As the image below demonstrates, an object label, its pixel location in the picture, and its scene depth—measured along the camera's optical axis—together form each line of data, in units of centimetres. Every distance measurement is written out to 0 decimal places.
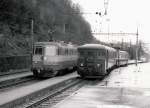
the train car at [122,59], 5519
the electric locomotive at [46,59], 2881
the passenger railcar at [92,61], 2803
